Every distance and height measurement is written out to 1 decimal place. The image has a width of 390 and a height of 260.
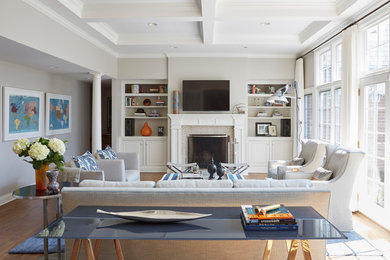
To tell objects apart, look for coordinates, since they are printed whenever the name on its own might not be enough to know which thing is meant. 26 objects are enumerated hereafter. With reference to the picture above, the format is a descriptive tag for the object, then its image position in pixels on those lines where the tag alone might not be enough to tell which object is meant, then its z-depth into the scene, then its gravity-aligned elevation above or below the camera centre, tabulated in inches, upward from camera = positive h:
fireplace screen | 310.7 -17.9
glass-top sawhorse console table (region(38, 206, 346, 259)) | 71.9 -22.5
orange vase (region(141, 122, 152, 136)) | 327.6 -2.5
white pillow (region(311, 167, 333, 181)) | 165.0 -22.6
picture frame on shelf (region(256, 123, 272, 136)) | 328.2 -0.3
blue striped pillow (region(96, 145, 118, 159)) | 208.5 -16.1
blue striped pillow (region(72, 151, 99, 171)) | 170.6 -17.5
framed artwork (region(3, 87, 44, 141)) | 210.2 +10.2
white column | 273.0 +10.2
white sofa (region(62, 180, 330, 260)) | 107.3 -23.2
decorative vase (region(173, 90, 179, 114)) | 308.0 +25.0
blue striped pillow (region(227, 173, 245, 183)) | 192.4 -27.6
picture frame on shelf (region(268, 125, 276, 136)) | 326.0 -1.3
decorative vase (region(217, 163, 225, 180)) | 196.2 -25.1
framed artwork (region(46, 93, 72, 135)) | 262.0 +11.8
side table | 115.4 -23.1
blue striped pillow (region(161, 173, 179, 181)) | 196.3 -28.6
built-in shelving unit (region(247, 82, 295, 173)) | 318.7 -10.7
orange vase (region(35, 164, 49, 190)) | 124.0 -18.2
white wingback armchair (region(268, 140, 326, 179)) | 209.6 -19.8
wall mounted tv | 309.3 +33.4
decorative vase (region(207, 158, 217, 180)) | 197.9 -24.2
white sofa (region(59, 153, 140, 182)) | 165.2 -22.8
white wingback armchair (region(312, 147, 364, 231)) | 154.9 -27.3
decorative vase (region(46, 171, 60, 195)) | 120.4 -19.6
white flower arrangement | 119.7 -8.0
